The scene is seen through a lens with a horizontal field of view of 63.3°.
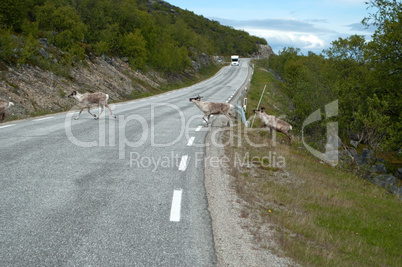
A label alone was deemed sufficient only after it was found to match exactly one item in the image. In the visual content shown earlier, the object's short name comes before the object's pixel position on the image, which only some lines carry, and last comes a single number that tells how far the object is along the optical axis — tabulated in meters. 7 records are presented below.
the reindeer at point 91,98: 16.58
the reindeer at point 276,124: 15.18
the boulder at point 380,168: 21.38
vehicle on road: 103.28
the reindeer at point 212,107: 16.38
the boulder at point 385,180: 16.61
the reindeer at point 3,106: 14.28
